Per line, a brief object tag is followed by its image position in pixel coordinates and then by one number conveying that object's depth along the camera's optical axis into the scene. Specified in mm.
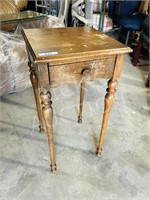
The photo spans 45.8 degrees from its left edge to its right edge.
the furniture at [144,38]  1857
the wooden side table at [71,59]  643
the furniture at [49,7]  2363
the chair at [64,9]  2268
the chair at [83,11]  2062
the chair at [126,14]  2240
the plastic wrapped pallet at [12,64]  1351
